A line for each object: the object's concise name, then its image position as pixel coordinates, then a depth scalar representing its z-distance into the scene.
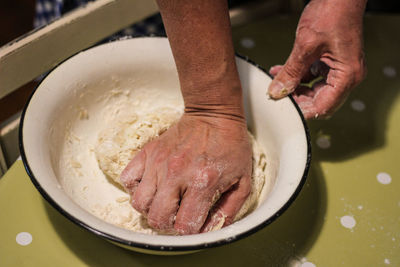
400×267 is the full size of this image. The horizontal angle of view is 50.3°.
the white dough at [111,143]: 0.62
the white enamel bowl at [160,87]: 0.48
